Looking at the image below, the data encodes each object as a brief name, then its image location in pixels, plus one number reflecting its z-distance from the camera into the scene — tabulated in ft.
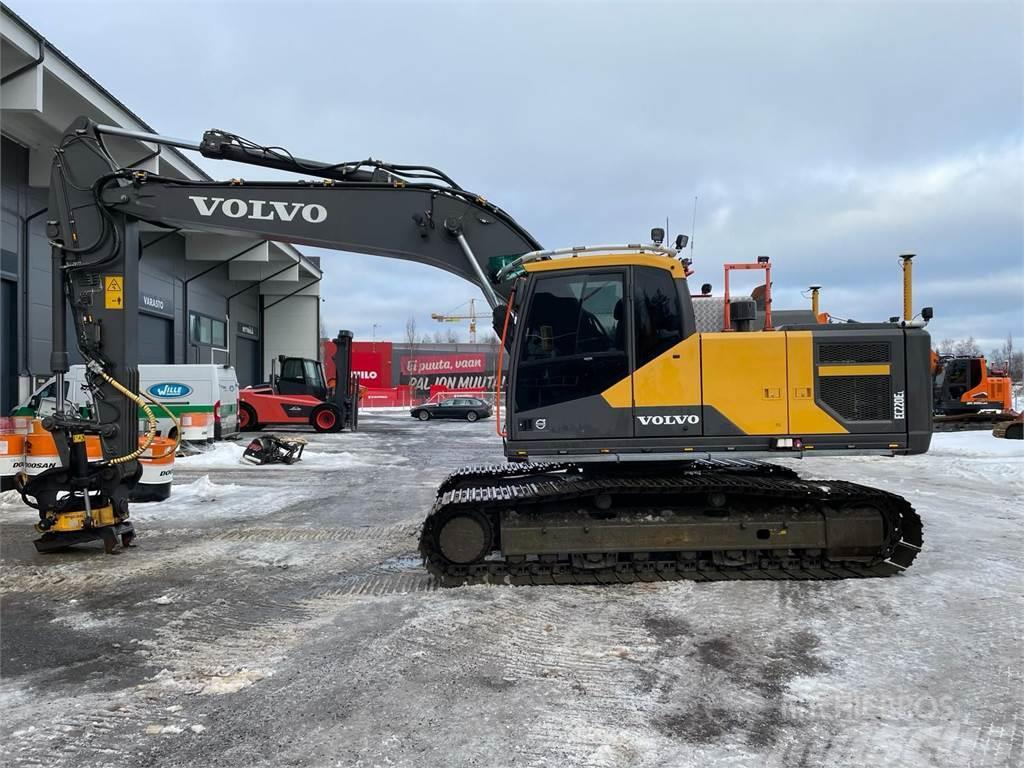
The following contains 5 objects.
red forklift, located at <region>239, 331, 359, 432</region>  71.05
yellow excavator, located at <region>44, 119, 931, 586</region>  17.15
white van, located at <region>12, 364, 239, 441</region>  47.26
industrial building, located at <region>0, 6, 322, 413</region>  41.14
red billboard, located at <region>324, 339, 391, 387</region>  151.02
